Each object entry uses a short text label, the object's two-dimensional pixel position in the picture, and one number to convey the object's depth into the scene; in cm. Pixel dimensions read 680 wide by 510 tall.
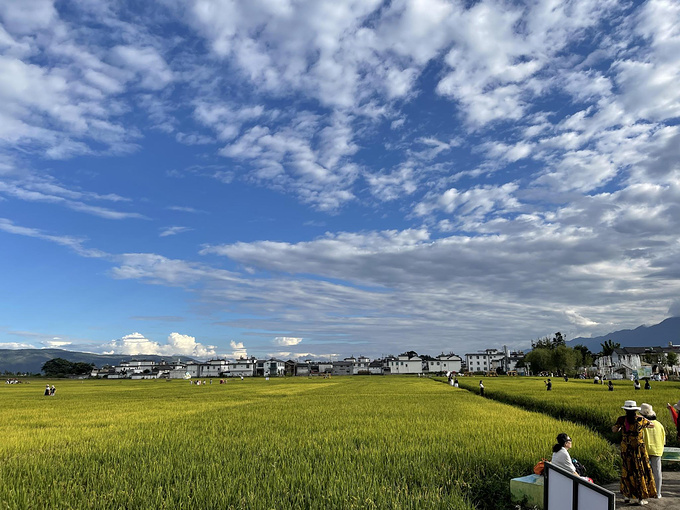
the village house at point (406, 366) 17842
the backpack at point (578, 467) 907
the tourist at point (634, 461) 915
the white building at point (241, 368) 18272
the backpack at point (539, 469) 898
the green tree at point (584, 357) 13762
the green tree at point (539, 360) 11265
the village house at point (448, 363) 18262
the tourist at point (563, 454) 849
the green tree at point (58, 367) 17075
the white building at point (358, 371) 19625
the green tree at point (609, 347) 15048
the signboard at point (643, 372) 6669
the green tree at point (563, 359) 10608
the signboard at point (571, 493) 420
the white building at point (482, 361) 19400
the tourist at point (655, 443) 964
